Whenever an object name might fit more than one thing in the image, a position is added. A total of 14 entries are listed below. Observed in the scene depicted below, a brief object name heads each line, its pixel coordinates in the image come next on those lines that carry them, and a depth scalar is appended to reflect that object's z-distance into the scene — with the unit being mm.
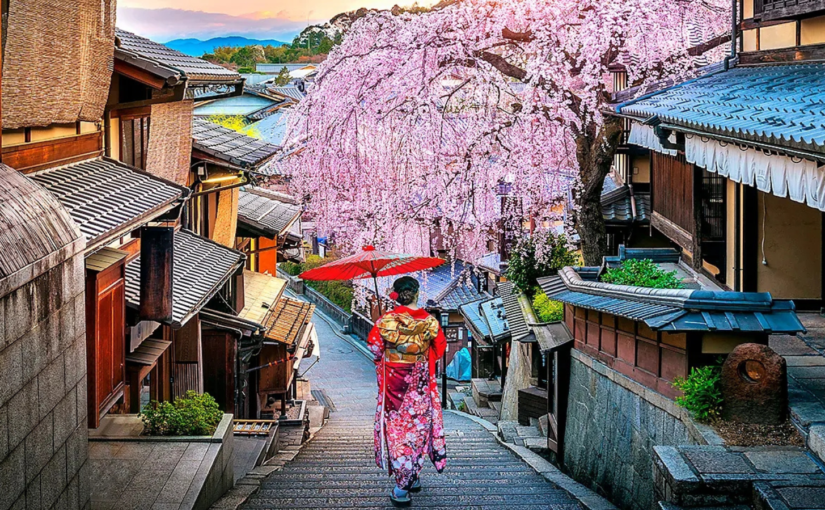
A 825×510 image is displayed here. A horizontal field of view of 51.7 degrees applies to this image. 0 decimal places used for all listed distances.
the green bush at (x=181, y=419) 9164
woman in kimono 8250
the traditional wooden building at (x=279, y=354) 19547
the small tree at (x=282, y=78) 54344
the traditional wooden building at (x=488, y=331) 19053
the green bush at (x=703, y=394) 6941
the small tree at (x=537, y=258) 16453
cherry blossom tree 13672
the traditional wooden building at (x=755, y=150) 6969
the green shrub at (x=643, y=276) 9211
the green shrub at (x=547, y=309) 14659
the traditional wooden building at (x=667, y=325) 7207
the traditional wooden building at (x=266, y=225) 21031
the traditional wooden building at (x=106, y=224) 7289
